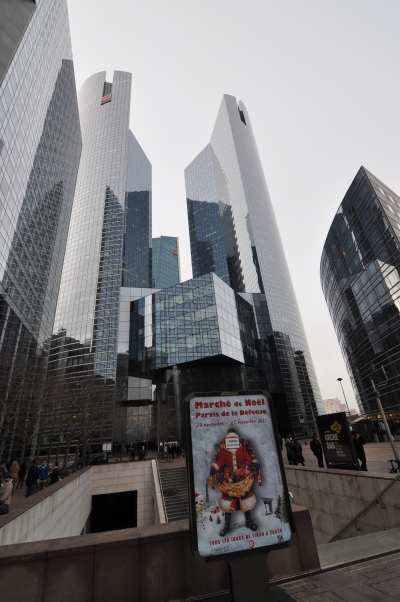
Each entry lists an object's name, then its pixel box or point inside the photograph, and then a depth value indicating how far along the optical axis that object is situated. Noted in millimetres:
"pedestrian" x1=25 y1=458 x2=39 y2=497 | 15123
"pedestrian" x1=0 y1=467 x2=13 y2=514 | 8167
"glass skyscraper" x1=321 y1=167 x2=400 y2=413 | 49312
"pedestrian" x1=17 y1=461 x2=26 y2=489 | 25034
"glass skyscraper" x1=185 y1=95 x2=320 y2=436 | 82812
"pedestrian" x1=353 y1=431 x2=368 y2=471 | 11837
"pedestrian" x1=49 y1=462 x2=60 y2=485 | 17256
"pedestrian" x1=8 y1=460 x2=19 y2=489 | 13823
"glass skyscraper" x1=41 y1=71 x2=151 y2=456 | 39562
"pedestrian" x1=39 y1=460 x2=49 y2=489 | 17422
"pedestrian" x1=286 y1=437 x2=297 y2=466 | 17016
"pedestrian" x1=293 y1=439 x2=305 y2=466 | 16908
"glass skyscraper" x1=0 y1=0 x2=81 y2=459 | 28781
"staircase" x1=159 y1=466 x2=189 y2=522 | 19203
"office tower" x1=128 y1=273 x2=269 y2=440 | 57656
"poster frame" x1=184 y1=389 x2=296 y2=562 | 3051
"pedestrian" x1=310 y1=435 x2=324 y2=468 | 14114
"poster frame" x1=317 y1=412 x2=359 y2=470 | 11157
